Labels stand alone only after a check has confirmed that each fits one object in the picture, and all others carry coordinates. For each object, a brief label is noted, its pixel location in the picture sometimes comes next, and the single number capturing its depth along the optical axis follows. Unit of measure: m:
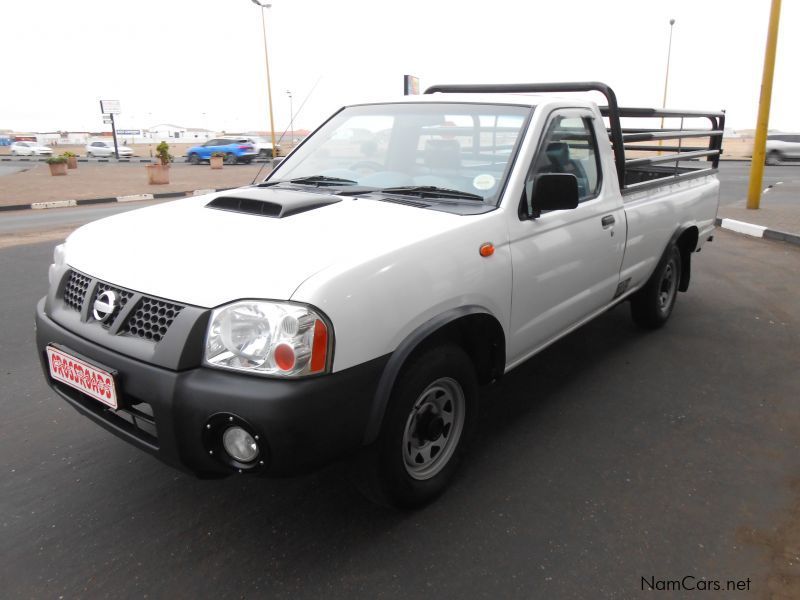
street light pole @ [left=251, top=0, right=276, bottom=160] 26.15
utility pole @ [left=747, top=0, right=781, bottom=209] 11.12
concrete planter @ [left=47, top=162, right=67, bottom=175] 25.19
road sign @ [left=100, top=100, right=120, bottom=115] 43.84
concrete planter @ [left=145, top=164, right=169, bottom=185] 20.25
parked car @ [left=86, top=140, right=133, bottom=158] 45.25
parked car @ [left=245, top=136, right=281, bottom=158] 34.53
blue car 33.56
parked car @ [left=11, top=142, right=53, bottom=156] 46.50
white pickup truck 2.09
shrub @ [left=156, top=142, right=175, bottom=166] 21.34
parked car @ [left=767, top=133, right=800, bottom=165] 28.56
